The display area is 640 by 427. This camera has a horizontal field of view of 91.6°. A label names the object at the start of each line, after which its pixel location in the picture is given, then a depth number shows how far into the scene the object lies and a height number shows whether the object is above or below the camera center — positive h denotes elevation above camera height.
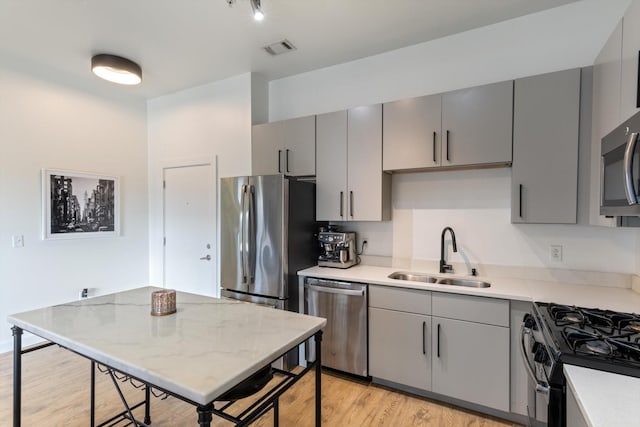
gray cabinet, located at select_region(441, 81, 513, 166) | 2.20 +0.61
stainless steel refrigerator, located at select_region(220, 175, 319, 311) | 2.70 -0.28
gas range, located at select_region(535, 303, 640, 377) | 1.11 -0.54
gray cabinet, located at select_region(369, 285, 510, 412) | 2.04 -0.97
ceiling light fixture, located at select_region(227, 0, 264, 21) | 1.86 +1.19
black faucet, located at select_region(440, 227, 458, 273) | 2.63 -0.43
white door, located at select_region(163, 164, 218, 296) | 3.71 -0.28
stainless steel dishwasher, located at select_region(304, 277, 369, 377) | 2.50 -0.93
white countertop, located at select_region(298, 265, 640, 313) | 1.79 -0.54
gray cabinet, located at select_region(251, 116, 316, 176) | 3.01 +0.60
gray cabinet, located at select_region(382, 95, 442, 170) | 2.44 +0.60
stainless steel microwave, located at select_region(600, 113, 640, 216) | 1.16 +0.16
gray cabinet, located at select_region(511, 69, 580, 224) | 2.04 +0.40
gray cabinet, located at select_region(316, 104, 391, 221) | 2.70 +0.35
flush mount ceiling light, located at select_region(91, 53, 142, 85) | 3.00 +1.35
